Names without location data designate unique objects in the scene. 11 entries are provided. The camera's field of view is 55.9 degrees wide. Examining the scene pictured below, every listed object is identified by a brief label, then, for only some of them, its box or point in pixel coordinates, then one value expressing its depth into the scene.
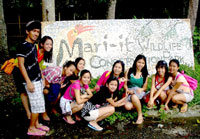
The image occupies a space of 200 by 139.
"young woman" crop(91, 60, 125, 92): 3.17
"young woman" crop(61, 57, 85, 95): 3.15
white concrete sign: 4.70
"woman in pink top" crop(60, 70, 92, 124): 2.86
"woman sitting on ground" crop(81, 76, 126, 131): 2.92
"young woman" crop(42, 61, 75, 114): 2.99
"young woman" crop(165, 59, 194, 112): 3.31
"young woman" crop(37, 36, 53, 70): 2.92
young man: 2.44
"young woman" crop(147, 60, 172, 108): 3.28
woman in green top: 3.27
